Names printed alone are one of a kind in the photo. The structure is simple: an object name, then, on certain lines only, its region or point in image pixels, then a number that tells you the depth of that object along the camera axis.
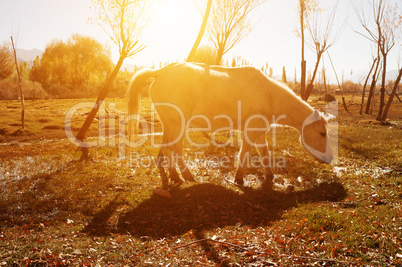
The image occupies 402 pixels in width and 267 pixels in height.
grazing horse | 8.19
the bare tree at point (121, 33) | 12.70
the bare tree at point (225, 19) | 17.75
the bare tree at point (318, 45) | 21.30
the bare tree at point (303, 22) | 20.59
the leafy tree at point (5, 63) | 41.69
